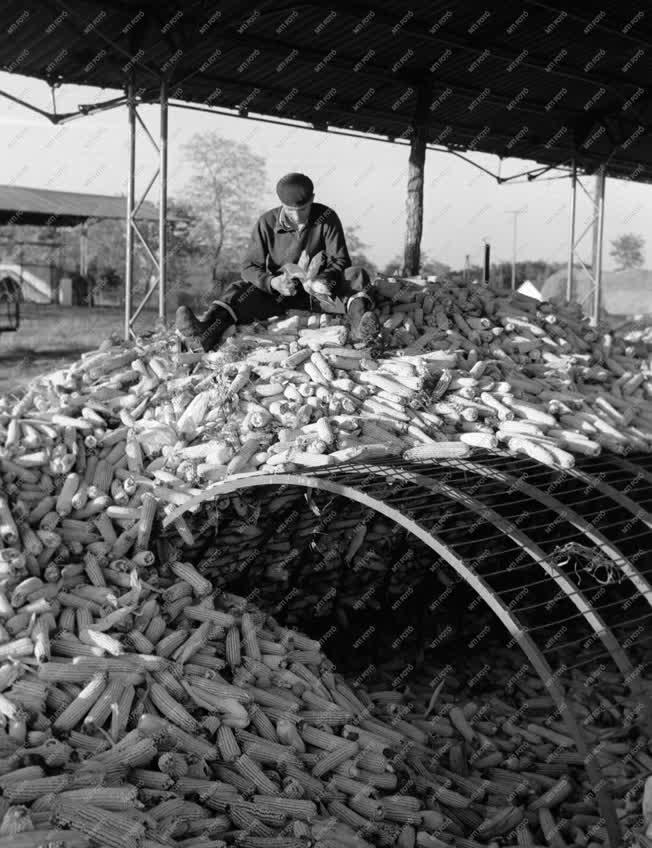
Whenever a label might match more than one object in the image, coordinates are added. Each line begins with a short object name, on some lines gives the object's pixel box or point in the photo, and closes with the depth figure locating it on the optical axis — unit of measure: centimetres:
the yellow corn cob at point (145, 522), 607
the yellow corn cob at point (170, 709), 493
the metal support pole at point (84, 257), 2654
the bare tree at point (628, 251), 6434
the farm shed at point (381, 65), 1079
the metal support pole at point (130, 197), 1194
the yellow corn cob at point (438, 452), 597
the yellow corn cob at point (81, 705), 482
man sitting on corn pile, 736
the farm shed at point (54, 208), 2283
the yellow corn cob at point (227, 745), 489
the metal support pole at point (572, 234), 1778
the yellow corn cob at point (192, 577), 590
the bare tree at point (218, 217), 3638
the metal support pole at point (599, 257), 1722
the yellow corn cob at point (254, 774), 470
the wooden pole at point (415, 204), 1364
